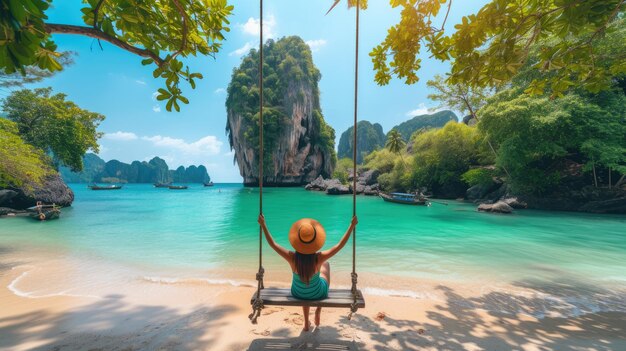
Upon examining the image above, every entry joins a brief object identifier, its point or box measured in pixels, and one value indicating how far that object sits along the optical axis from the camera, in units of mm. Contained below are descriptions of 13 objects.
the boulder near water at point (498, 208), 16750
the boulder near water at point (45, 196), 16328
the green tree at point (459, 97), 24562
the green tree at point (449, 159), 26944
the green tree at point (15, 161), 7309
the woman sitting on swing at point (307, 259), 2648
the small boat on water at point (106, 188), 51062
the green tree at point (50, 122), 19906
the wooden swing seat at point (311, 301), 2588
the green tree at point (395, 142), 36875
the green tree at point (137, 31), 1535
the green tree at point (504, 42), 2672
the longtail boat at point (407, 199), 21297
